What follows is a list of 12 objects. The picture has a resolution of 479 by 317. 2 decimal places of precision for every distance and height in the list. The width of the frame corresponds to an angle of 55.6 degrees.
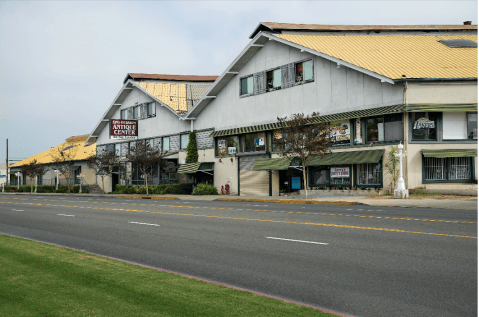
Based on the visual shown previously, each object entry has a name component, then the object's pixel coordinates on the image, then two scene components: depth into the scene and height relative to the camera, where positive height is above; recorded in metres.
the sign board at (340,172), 30.80 -0.19
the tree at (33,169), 61.91 +0.46
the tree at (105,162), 50.41 +1.10
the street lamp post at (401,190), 25.84 -1.23
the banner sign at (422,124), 27.92 +2.72
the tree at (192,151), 43.22 +1.90
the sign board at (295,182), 34.15 -0.97
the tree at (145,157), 42.70 +1.37
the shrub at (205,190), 40.62 -1.72
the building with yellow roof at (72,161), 62.12 +1.77
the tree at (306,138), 28.11 +1.96
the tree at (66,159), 60.25 +1.91
